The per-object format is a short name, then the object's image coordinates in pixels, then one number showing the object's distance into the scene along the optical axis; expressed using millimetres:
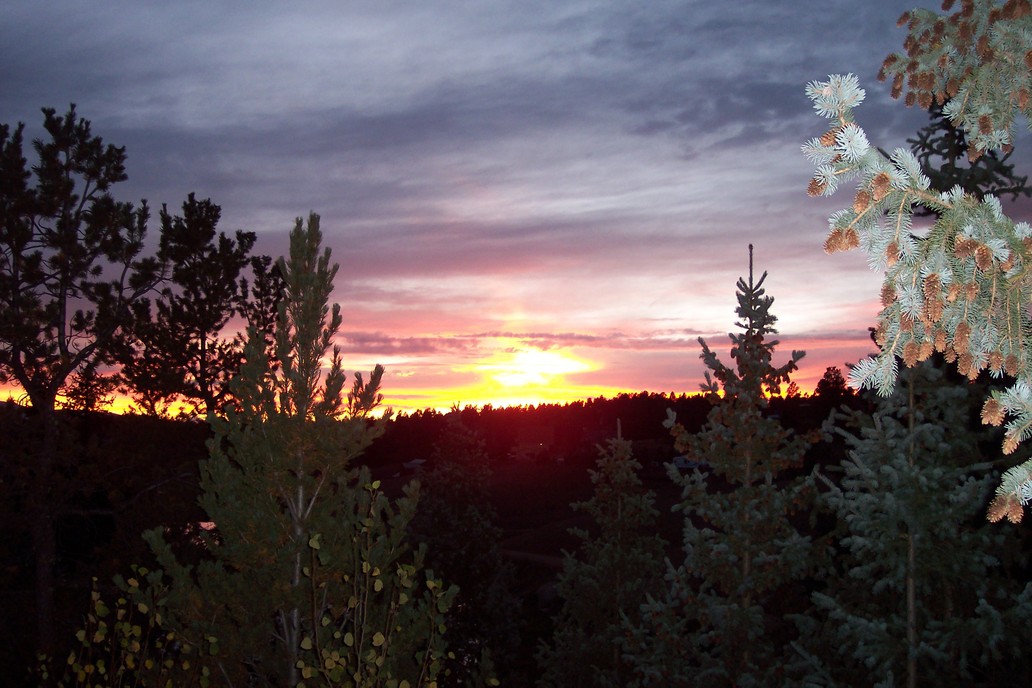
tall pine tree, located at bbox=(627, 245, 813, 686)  11133
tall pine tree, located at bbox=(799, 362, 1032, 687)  9406
